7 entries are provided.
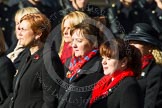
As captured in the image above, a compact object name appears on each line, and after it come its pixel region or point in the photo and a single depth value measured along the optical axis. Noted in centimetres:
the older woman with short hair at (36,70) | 1296
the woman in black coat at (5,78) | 1461
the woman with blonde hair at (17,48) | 1565
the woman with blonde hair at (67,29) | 1395
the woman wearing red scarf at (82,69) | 1260
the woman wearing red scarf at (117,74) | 1176
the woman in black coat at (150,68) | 1472
